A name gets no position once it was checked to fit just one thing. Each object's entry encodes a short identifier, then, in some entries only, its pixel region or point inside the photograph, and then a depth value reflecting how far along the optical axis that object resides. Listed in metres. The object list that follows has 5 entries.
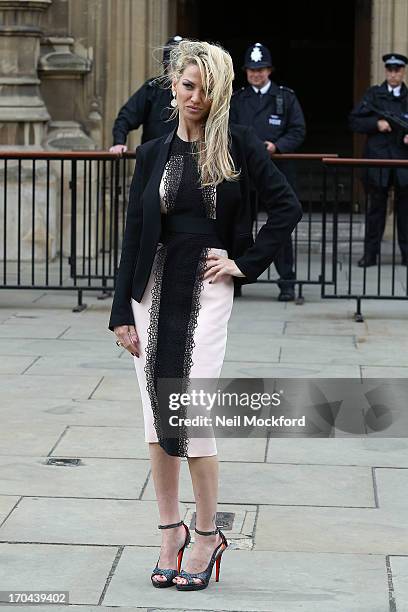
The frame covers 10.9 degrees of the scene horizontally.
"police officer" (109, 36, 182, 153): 17.20
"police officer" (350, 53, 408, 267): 18.25
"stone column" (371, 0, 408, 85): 20.53
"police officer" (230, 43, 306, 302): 16.68
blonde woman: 6.88
